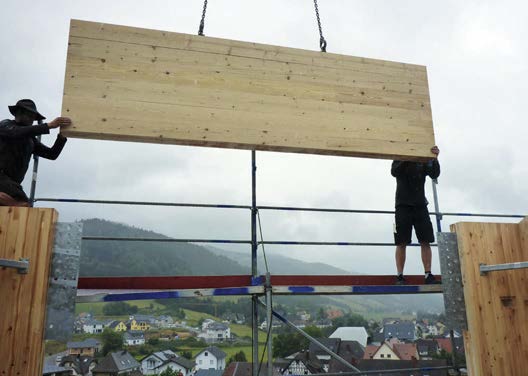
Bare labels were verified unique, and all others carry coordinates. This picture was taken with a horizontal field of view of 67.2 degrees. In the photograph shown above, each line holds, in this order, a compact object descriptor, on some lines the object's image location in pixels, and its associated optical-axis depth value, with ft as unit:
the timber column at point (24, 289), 6.91
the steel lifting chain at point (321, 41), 13.34
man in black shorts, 13.85
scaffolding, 10.35
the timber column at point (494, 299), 8.51
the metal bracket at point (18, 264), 6.74
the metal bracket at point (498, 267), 7.81
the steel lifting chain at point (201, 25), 12.35
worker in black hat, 9.78
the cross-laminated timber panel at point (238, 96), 10.88
